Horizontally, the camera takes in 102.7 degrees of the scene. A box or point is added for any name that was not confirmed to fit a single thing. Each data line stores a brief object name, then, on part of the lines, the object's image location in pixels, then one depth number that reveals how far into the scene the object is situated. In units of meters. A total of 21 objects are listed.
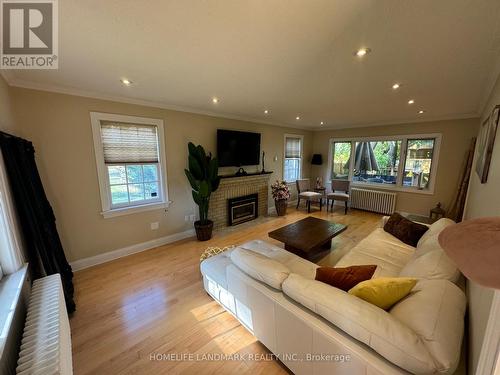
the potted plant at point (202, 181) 3.40
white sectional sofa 0.88
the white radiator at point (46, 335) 1.02
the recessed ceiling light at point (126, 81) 2.20
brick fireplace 4.07
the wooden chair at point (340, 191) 5.17
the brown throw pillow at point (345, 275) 1.37
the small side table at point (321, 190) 5.80
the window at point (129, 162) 2.79
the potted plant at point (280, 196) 4.93
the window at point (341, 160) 5.79
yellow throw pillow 1.16
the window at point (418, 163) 4.52
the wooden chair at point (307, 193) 5.30
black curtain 1.72
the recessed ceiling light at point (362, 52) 1.59
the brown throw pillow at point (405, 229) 2.49
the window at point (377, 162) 5.02
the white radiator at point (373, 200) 4.99
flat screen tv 4.04
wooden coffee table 2.60
